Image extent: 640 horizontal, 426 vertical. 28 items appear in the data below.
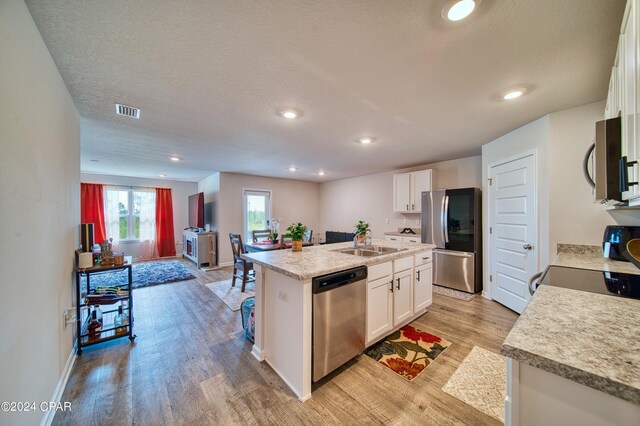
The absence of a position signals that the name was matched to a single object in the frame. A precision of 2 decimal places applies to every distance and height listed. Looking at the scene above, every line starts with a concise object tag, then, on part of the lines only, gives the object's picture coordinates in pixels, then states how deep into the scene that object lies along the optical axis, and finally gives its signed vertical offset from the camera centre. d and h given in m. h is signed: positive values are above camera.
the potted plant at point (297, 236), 2.53 -0.27
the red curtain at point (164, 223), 6.99 -0.30
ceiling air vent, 2.26 +1.07
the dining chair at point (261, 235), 5.29 -0.53
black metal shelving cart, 2.26 -1.10
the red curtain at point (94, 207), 5.98 +0.19
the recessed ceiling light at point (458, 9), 1.11 +1.04
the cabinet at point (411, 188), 4.60 +0.49
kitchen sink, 2.72 -0.49
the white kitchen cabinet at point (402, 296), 2.48 -0.97
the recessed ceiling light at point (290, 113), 2.31 +1.05
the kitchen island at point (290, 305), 1.68 -0.77
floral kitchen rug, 2.02 -1.40
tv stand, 5.66 -0.90
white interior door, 2.76 -0.26
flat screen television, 6.32 +0.09
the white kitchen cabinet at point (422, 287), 2.80 -0.99
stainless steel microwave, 1.17 +0.30
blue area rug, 4.57 -1.37
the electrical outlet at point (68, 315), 1.88 -0.88
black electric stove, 1.22 -0.45
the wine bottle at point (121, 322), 2.49 -1.23
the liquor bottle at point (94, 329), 2.35 -1.21
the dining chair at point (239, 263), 3.91 -0.91
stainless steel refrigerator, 3.78 -0.44
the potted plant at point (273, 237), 4.54 -0.51
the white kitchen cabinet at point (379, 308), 2.18 -0.99
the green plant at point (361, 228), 2.88 -0.21
